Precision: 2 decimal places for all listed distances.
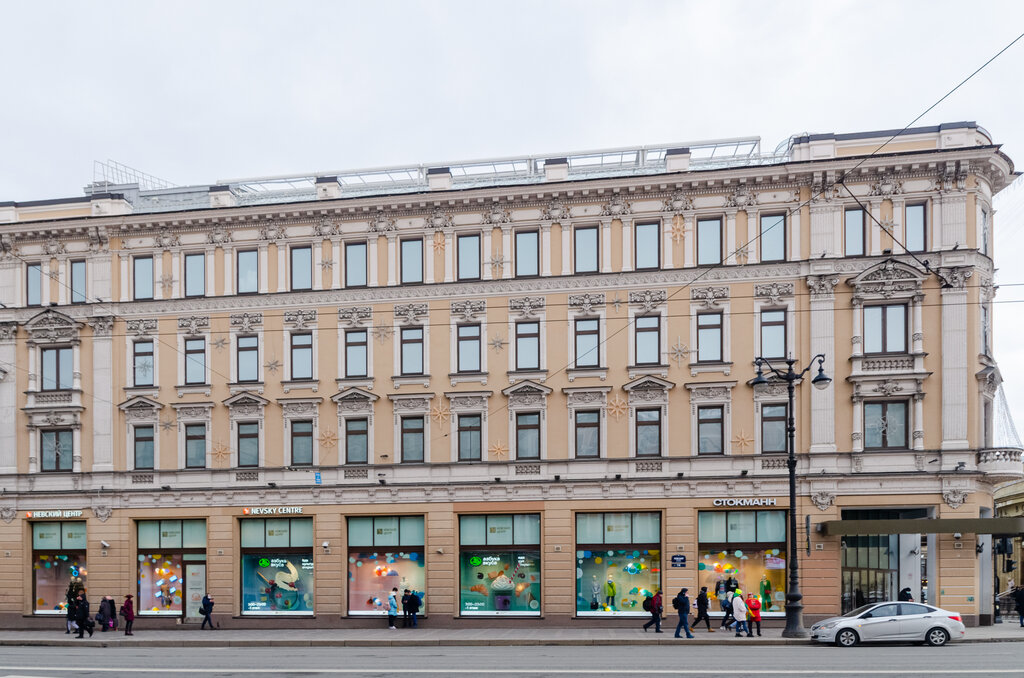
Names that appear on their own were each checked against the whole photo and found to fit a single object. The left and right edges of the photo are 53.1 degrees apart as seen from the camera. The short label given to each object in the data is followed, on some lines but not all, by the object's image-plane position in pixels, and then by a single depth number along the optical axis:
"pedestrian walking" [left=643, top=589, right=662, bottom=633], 32.31
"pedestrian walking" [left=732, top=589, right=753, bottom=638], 30.86
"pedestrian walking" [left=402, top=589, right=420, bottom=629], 35.53
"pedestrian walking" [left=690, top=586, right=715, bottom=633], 32.64
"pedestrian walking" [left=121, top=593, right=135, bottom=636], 35.34
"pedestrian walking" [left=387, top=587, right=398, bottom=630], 35.34
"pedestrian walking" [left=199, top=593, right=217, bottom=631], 36.41
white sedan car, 27.06
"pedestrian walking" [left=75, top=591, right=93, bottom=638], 34.16
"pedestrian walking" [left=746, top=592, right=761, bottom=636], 31.19
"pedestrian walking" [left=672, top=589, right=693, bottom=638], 30.47
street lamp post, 29.52
